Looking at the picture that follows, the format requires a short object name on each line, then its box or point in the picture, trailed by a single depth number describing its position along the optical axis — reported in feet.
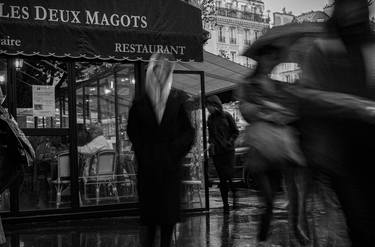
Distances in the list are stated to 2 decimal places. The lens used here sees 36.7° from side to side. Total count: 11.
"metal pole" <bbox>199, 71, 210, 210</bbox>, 32.85
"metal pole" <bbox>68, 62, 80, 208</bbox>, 30.14
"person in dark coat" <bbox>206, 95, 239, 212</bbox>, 32.09
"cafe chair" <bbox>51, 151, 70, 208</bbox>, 30.35
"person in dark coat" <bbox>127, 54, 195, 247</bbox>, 15.12
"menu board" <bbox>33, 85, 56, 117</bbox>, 30.12
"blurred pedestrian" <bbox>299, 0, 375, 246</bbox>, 10.97
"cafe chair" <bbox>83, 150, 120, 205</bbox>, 31.17
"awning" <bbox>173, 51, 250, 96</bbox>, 33.24
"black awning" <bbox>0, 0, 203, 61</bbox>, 27.89
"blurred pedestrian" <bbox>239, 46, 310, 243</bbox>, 12.48
